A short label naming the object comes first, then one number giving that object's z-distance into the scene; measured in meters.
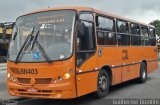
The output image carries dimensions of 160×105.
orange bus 10.04
